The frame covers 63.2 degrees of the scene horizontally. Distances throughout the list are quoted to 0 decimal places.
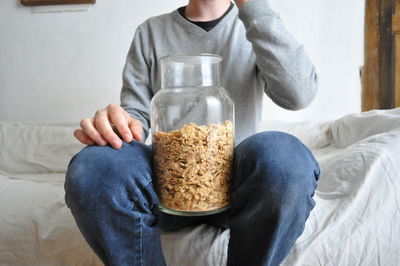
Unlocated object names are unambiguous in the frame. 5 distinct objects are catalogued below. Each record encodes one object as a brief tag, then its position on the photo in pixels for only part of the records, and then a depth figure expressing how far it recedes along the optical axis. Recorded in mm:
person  479
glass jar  487
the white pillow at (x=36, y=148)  1396
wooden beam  1774
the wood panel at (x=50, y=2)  1660
